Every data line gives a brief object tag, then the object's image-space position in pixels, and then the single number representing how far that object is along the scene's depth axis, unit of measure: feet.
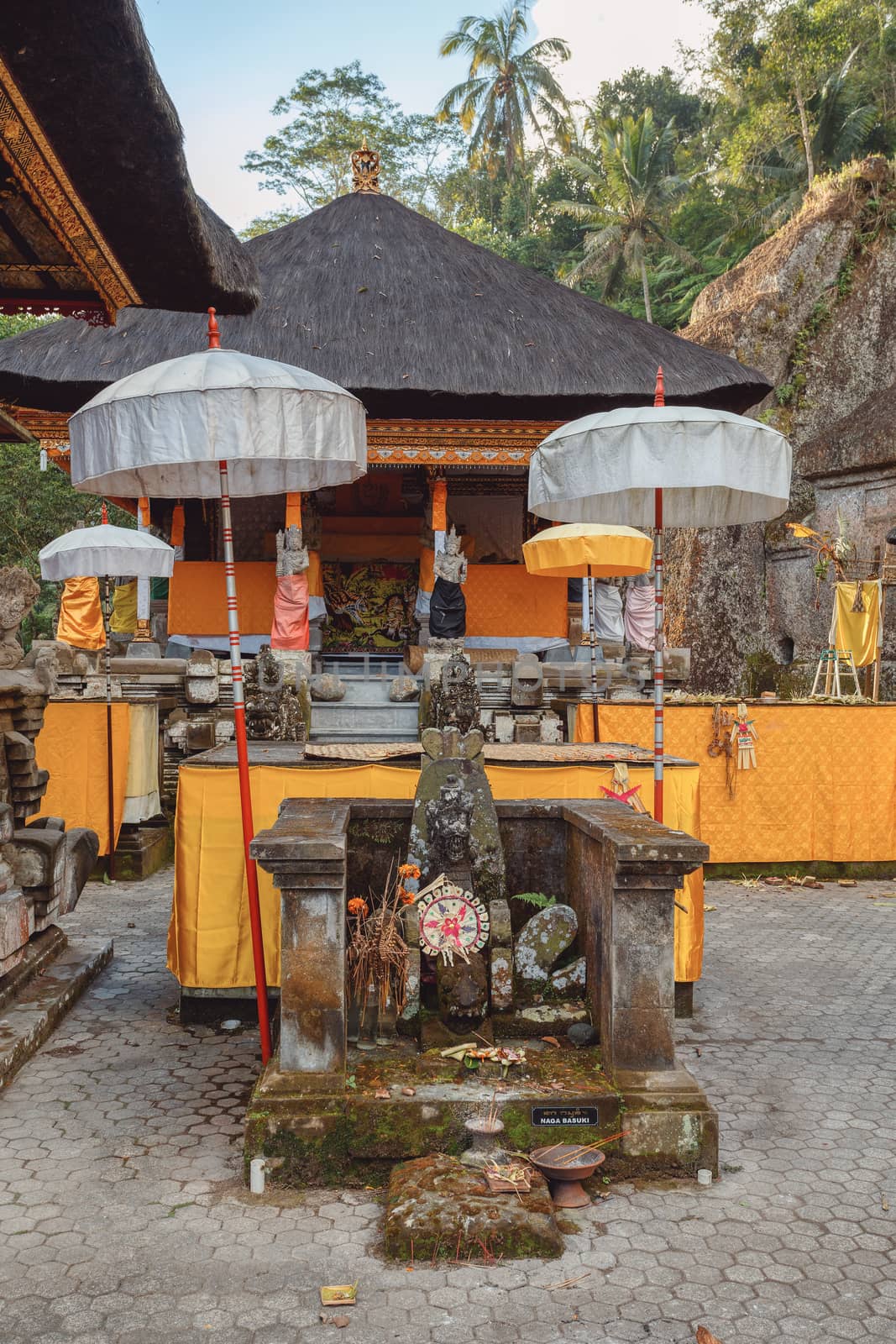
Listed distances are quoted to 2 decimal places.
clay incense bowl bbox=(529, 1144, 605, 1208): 12.01
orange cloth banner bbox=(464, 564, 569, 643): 46.68
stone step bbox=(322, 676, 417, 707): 37.29
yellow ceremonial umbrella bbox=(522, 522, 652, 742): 30.94
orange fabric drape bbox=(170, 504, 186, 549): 49.01
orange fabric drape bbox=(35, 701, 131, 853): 29.73
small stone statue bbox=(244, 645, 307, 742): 30.22
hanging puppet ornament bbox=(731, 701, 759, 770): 30.19
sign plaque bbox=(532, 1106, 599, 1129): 12.56
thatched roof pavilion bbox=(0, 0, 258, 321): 12.25
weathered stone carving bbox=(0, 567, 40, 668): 17.74
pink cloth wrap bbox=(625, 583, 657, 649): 43.60
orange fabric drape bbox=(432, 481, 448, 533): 44.47
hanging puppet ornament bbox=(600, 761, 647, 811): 19.97
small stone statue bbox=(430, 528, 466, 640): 40.27
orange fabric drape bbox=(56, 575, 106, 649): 43.88
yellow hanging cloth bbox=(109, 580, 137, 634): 53.42
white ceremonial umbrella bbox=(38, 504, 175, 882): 35.70
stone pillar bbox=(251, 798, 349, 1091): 13.05
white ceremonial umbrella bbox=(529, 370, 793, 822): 15.69
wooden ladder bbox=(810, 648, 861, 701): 50.01
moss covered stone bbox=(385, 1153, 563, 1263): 10.78
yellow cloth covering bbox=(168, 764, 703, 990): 18.42
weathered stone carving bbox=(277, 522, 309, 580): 38.83
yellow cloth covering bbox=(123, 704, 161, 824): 30.68
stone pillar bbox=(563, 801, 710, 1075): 13.15
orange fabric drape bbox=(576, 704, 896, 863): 30.63
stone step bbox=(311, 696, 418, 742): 34.58
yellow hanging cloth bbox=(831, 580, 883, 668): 50.65
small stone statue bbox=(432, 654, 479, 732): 29.53
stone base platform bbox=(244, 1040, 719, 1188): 12.42
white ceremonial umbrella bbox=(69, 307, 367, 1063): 14.11
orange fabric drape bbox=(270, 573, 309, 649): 38.73
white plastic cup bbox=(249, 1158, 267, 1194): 12.30
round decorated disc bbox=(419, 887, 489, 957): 14.84
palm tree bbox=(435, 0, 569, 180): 118.93
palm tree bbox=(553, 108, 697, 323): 100.99
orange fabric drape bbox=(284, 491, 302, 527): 40.37
